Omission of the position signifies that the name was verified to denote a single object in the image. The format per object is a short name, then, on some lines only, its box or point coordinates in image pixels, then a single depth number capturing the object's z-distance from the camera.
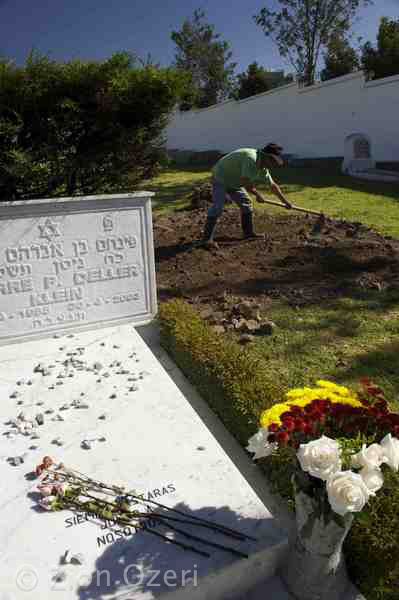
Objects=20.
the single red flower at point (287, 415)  1.90
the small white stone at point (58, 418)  3.28
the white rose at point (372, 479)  1.67
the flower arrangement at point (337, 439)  1.64
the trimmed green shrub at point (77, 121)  4.25
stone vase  1.85
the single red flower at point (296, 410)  1.95
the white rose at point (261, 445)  1.94
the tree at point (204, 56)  38.72
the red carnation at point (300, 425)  1.86
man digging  6.68
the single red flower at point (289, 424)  1.84
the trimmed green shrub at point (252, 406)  2.00
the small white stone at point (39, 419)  3.24
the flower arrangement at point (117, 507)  2.26
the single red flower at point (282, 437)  1.82
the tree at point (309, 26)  30.80
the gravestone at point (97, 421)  2.14
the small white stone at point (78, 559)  2.15
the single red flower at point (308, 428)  1.86
